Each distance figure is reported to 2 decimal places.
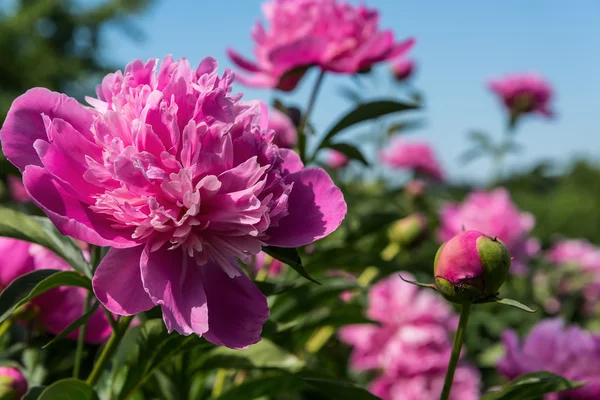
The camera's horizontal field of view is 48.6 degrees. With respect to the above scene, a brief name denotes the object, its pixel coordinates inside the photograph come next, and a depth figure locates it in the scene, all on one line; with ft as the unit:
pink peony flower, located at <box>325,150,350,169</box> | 7.80
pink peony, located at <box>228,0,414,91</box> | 3.53
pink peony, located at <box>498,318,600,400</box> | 3.22
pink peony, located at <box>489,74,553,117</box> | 8.92
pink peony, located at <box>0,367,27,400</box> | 2.04
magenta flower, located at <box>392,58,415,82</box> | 8.83
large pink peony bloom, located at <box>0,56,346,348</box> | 1.71
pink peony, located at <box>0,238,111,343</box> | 2.32
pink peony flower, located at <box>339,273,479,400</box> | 4.83
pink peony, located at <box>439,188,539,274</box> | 7.14
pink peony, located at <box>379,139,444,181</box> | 9.90
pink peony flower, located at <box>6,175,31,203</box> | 5.84
